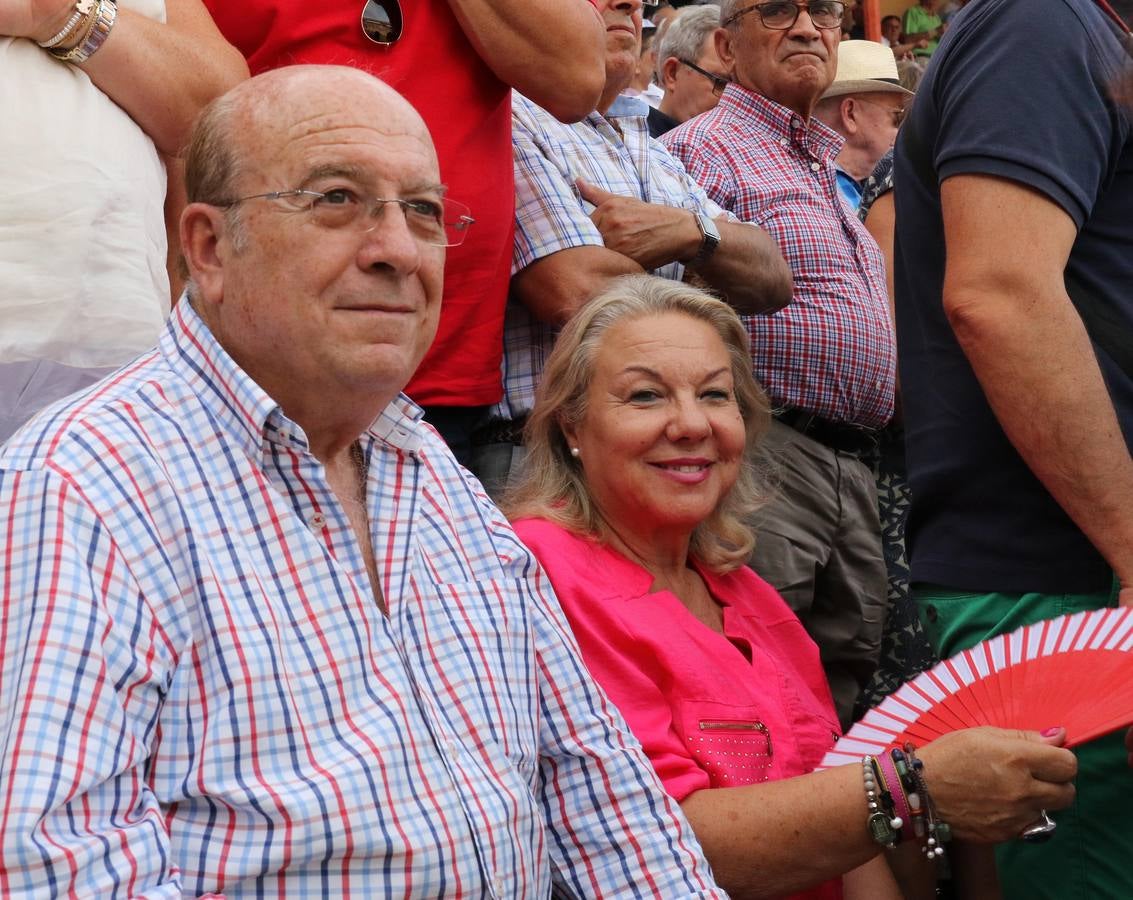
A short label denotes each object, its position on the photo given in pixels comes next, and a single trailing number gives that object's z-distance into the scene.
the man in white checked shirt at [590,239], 3.39
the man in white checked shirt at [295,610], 1.71
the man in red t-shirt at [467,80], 2.95
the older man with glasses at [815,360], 3.92
